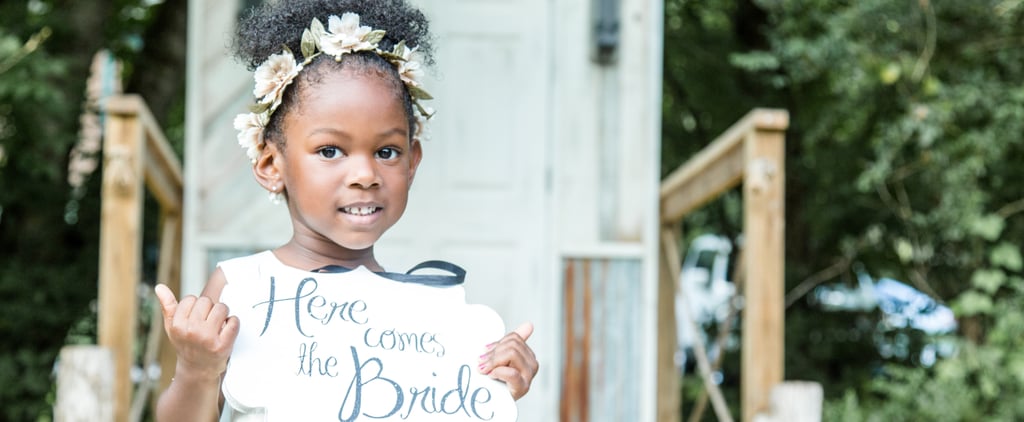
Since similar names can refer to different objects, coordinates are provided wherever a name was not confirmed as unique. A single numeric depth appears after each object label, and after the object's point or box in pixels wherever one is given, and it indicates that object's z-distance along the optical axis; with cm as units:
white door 481
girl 158
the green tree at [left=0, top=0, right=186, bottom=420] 640
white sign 156
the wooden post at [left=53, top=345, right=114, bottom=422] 350
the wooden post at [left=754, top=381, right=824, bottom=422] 383
